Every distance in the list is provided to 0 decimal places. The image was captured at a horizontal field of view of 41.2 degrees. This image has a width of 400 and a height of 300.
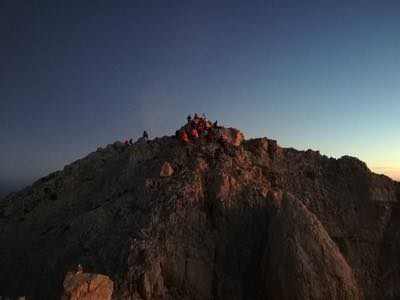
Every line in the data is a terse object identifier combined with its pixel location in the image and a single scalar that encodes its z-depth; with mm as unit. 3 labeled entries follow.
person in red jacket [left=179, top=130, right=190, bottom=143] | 33678
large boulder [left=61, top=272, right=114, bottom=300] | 19266
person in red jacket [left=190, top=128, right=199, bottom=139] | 34091
